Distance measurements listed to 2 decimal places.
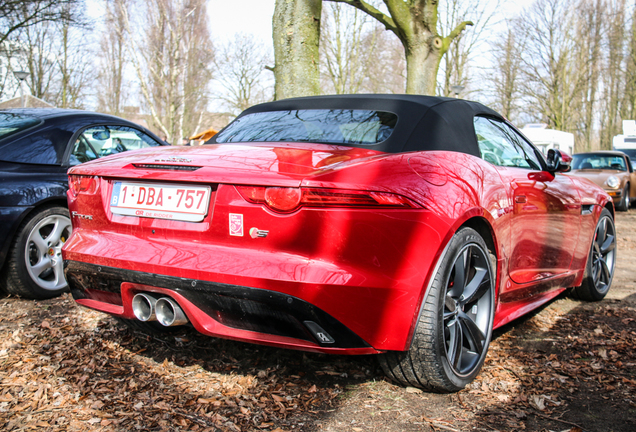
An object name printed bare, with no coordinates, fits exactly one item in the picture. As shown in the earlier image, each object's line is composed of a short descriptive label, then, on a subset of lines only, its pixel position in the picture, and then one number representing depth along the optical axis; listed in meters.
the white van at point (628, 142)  18.61
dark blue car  3.85
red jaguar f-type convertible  2.06
